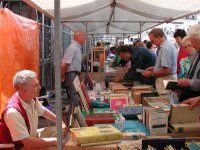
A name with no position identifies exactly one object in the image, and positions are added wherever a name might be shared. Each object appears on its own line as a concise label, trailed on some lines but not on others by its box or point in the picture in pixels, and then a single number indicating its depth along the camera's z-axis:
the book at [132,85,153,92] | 4.38
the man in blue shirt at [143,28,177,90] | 4.64
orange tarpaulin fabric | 3.77
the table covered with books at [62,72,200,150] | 2.15
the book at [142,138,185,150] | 2.10
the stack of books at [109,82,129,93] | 4.55
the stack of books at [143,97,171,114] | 3.36
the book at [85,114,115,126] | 3.01
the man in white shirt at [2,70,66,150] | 2.64
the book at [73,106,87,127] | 2.59
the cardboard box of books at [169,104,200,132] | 2.66
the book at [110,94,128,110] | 3.74
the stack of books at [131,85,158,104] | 4.05
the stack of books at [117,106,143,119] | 3.25
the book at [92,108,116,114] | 3.44
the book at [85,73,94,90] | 5.52
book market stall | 2.14
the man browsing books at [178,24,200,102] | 3.21
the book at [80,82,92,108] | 3.74
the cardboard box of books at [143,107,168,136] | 2.65
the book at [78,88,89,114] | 3.41
